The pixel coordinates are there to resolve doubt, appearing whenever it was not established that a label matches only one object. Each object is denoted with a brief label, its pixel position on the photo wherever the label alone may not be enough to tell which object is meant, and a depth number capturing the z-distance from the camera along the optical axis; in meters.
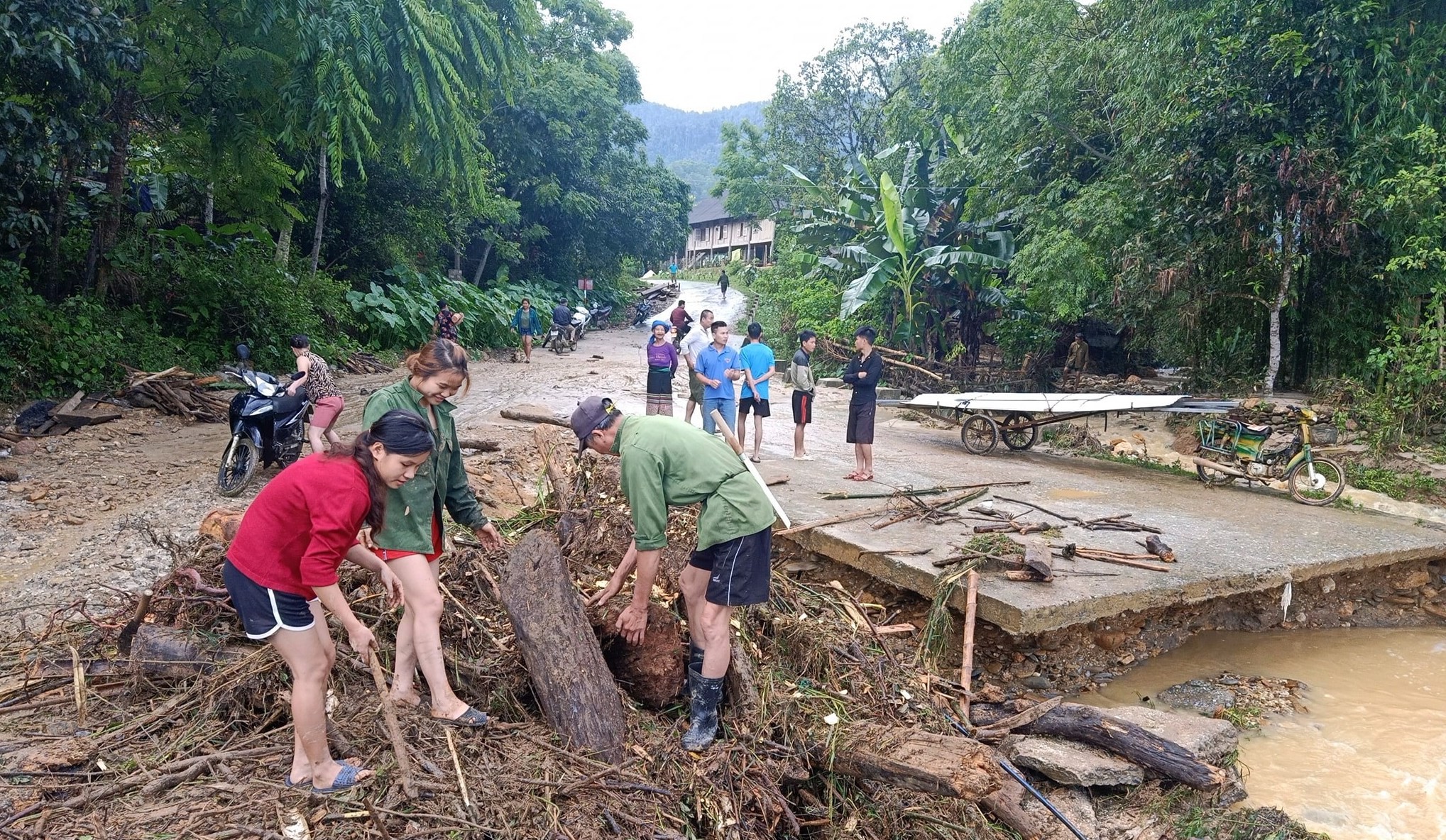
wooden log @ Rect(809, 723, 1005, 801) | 3.12
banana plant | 16.17
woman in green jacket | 3.32
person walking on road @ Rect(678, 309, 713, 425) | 9.01
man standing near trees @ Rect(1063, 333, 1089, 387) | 15.51
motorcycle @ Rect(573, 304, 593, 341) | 24.37
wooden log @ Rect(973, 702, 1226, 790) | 4.06
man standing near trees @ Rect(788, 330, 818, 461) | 9.00
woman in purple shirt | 10.15
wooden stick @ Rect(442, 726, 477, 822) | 2.87
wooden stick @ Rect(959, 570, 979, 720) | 4.84
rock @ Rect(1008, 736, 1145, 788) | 4.05
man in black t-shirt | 8.30
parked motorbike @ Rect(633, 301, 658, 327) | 33.45
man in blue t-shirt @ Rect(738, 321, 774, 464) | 9.01
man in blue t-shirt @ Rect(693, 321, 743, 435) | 8.60
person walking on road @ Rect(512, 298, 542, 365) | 18.66
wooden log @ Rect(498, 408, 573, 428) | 9.98
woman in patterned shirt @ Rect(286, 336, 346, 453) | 6.77
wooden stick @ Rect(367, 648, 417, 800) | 2.91
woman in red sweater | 2.79
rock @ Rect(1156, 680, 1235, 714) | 5.25
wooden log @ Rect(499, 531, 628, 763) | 3.38
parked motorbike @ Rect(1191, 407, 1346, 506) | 8.09
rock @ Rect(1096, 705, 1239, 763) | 4.24
